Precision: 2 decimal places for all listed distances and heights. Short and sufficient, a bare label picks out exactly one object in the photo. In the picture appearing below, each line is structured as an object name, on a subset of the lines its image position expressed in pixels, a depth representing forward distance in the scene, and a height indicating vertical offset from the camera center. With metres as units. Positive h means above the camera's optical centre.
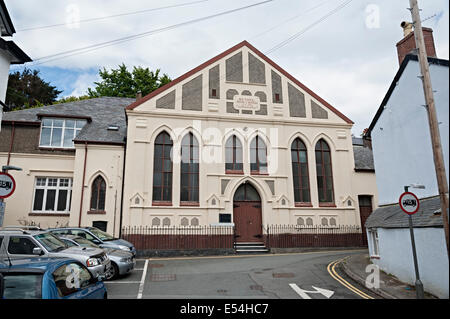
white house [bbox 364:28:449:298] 4.62 +0.04
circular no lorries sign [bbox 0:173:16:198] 7.31 +1.07
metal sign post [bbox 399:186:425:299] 7.17 +0.51
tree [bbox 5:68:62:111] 36.53 +16.76
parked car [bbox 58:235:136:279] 10.53 -0.88
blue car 4.56 -0.74
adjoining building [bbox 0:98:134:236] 19.06 +3.82
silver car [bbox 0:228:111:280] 8.47 -0.47
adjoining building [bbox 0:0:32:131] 11.55 +6.72
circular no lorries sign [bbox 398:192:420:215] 7.22 +0.54
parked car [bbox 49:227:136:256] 12.52 -0.25
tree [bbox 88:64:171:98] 37.62 +17.37
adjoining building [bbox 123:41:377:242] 19.30 +4.75
